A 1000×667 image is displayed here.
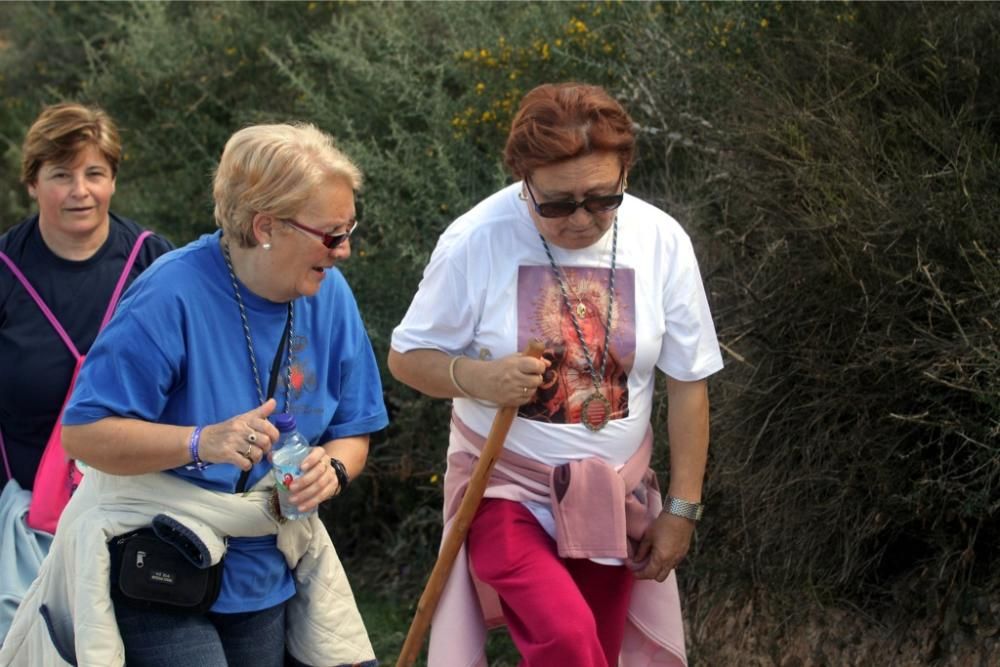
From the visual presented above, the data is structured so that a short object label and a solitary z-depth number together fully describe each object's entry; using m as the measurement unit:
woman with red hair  3.50
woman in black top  4.20
